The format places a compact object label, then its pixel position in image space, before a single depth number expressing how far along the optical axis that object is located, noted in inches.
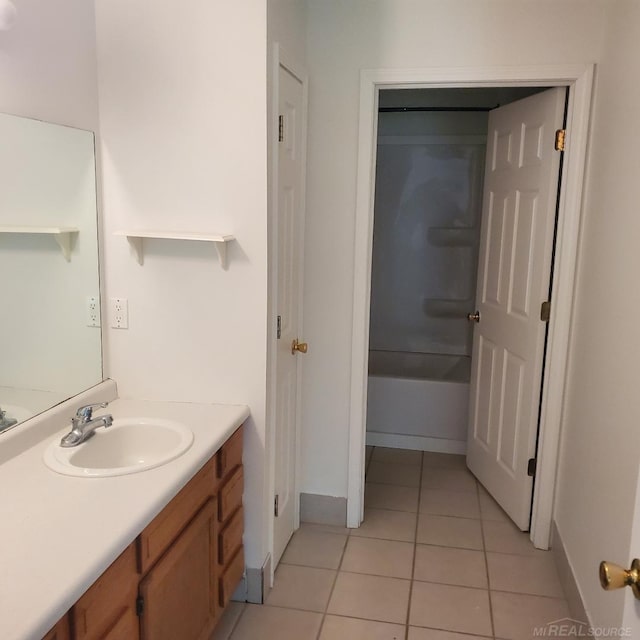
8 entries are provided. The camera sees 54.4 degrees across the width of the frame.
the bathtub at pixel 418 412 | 151.3
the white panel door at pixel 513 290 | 107.7
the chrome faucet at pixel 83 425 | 72.5
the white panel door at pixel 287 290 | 94.3
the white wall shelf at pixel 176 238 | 83.1
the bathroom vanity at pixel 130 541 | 48.7
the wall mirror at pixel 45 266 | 73.2
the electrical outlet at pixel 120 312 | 91.6
